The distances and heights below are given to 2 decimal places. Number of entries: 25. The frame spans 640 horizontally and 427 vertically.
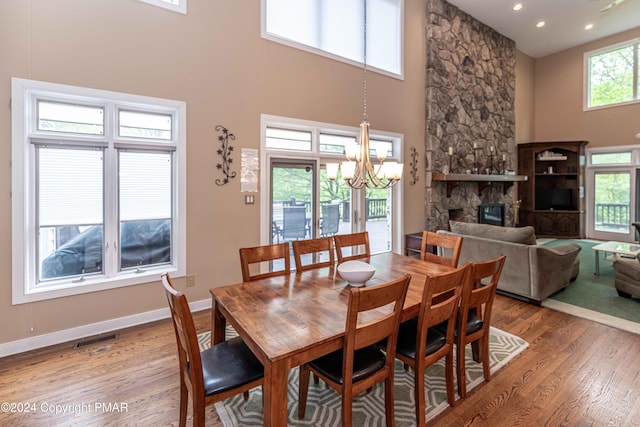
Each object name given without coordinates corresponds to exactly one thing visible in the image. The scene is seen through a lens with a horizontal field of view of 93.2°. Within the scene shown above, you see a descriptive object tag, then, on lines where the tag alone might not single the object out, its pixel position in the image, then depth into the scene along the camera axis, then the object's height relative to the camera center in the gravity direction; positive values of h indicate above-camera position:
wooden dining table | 1.38 -0.61
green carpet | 3.57 -1.13
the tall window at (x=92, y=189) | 2.78 +0.23
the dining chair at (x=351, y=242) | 2.98 -0.32
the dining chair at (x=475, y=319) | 2.06 -0.79
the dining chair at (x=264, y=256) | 2.37 -0.37
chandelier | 2.77 +0.40
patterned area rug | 1.95 -1.34
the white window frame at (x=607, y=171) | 7.45 +0.87
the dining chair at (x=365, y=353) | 1.52 -0.82
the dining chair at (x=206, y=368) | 1.48 -0.88
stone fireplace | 5.95 +2.41
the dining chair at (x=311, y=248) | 2.69 -0.35
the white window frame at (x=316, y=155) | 4.04 +0.82
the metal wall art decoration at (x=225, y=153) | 3.68 +0.71
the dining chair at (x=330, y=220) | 4.74 -0.15
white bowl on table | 2.19 -0.46
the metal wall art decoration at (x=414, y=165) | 5.75 +0.88
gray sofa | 3.70 -0.61
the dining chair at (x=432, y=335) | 1.79 -0.85
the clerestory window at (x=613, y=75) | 7.38 +3.47
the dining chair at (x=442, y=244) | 2.81 -0.32
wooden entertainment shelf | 8.06 +0.65
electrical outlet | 3.56 -0.83
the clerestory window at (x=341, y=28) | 4.18 +2.83
